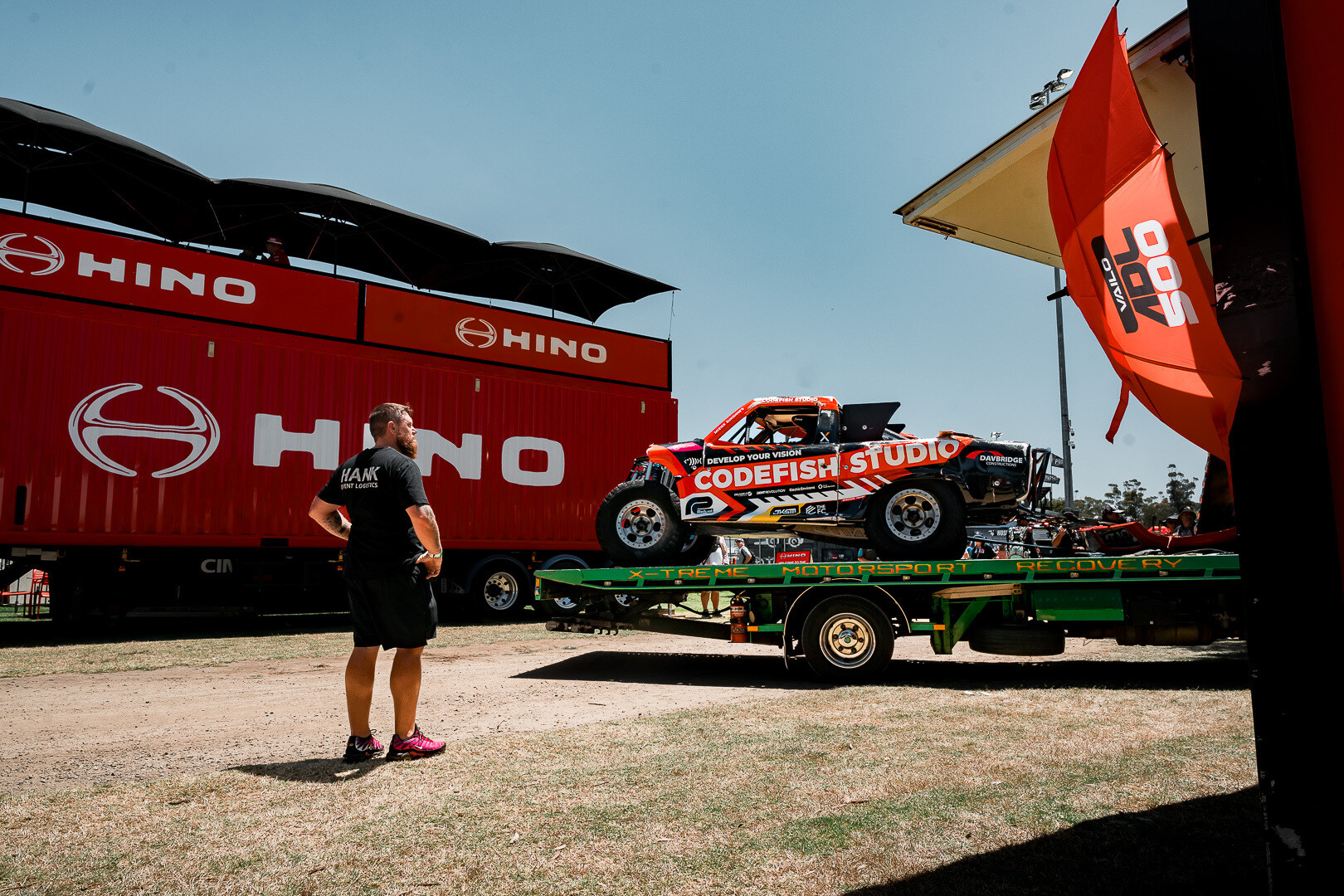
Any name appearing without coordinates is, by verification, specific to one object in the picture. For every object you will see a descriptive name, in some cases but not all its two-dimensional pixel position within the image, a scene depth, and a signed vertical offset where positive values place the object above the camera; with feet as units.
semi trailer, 33.12 +5.69
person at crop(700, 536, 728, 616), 24.14 -1.54
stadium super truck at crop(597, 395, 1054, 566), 24.53 +1.84
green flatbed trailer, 21.04 -1.50
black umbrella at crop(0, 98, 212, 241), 40.86 +20.49
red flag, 6.42 +2.46
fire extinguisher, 22.87 -2.05
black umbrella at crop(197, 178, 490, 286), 48.73 +20.31
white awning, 11.10 +6.15
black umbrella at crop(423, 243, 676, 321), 56.49 +19.24
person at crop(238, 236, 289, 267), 41.22 +14.67
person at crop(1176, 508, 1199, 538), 31.03 +0.82
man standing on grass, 12.94 -0.42
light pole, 70.13 +10.48
